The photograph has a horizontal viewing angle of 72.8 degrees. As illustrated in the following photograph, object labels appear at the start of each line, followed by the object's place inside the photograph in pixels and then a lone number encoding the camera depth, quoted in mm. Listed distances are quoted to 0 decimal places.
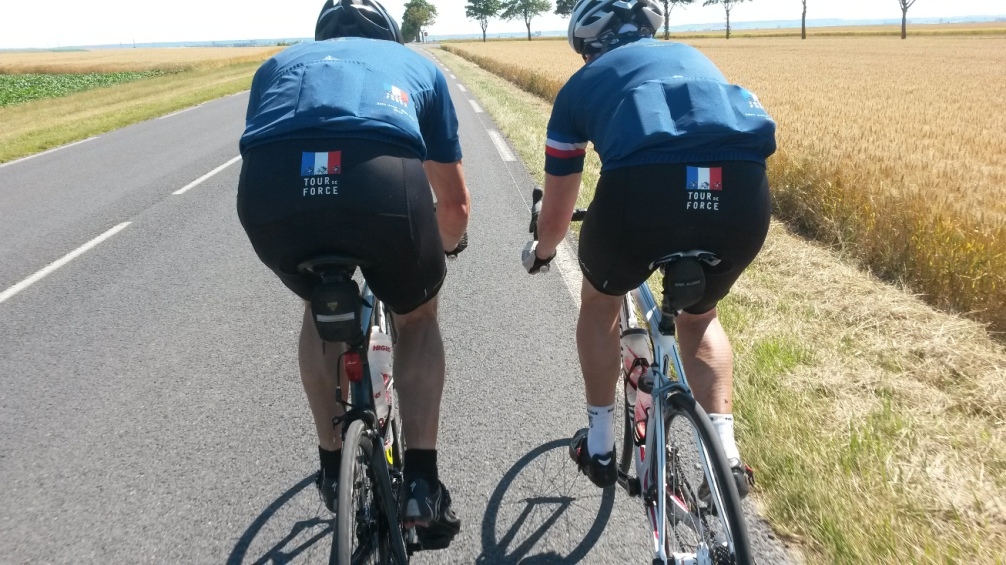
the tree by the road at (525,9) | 136750
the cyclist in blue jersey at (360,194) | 1698
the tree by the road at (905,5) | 77412
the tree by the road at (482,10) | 134375
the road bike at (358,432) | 1723
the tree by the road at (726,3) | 100000
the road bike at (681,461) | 1662
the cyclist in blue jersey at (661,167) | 1814
